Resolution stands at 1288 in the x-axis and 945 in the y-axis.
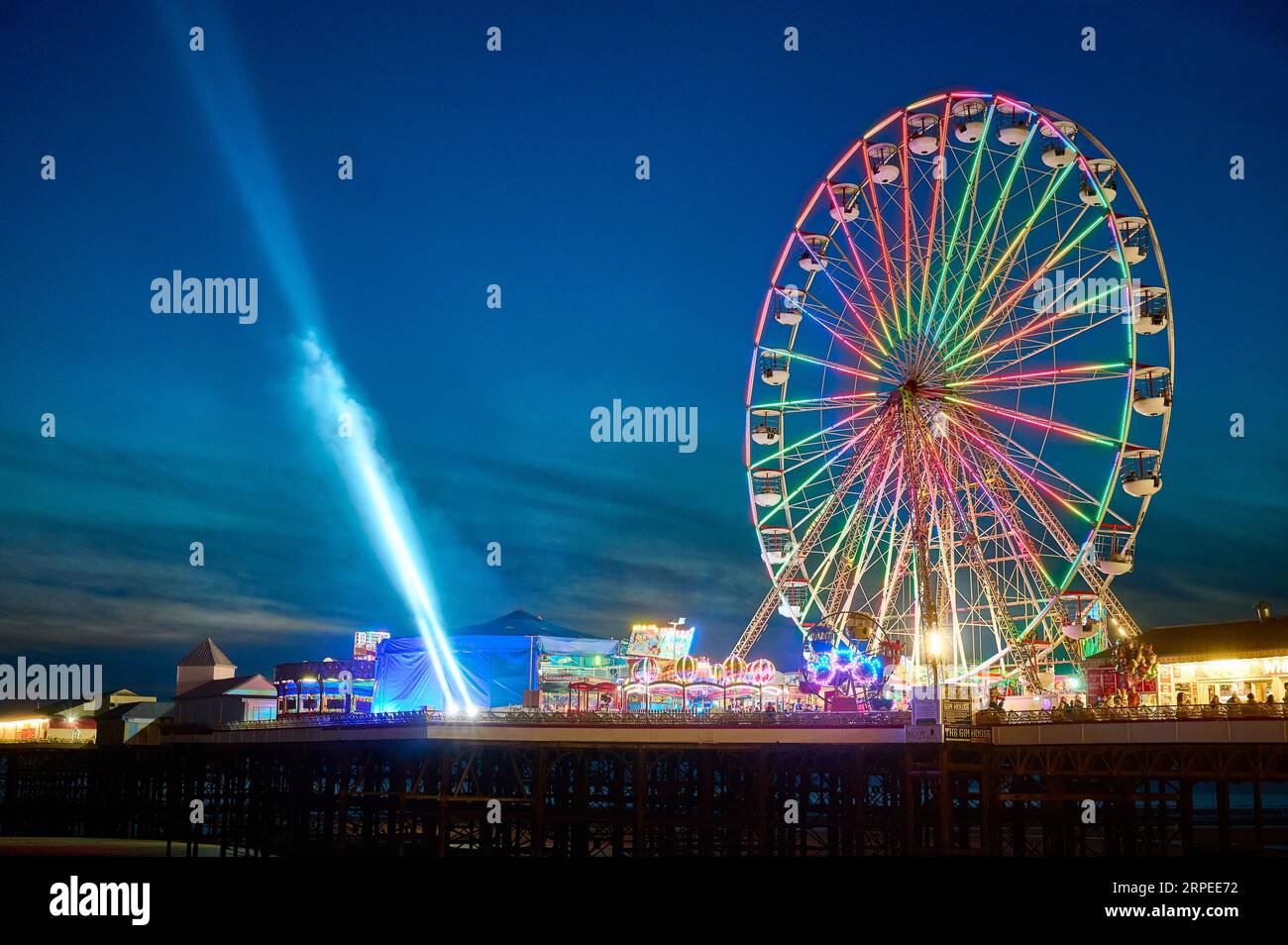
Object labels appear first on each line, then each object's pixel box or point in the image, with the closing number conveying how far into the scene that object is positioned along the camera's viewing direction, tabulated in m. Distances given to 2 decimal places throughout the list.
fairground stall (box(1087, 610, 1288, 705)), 66.31
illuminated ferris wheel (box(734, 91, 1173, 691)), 55.84
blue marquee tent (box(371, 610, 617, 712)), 77.06
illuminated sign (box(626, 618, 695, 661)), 77.38
